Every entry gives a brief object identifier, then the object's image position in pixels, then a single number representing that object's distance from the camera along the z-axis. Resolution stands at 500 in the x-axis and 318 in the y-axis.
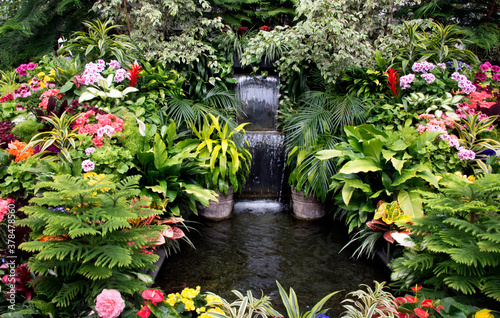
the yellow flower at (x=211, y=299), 1.96
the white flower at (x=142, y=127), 3.26
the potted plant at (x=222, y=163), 3.77
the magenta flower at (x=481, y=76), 4.27
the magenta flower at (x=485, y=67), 4.41
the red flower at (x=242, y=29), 5.81
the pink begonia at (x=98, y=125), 3.02
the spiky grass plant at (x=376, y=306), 1.83
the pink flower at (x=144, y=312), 1.71
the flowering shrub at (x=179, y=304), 1.76
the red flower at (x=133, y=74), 3.73
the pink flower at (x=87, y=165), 2.78
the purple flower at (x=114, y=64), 3.83
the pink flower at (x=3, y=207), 2.24
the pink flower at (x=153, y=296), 1.75
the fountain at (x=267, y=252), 2.68
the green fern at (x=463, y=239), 1.62
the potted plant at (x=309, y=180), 3.71
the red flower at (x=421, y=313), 1.58
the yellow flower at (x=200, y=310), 1.88
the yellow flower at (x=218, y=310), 1.86
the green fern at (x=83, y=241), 1.52
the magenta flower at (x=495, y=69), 4.43
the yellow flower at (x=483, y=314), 1.51
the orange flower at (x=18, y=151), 2.88
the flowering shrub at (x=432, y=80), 3.80
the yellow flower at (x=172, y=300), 1.86
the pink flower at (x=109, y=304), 1.54
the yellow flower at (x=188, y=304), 1.90
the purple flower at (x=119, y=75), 3.66
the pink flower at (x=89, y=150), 2.92
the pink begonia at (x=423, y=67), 3.93
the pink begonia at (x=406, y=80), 3.82
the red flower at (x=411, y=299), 1.81
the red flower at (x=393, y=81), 3.94
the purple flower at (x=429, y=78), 3.82
